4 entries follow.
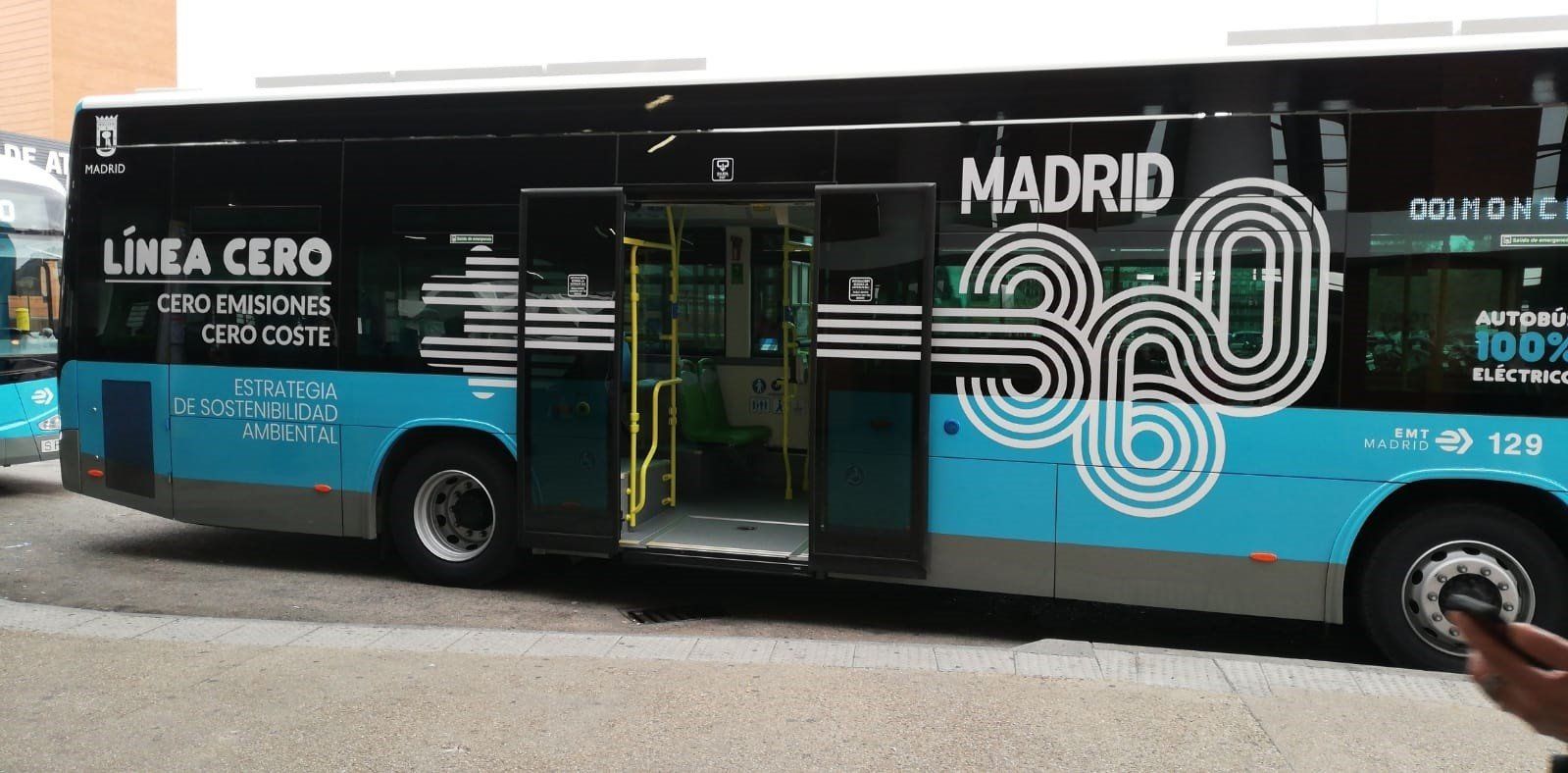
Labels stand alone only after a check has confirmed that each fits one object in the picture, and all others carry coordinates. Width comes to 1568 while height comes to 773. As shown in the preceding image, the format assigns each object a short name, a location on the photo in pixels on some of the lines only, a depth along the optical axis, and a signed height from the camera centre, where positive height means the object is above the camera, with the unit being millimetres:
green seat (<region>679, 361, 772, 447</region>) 8586 -659
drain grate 6938 -1709
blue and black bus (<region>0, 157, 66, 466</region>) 11273 +149
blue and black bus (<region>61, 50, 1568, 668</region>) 5598 +19
